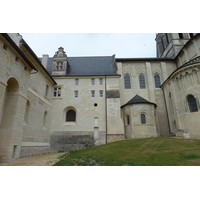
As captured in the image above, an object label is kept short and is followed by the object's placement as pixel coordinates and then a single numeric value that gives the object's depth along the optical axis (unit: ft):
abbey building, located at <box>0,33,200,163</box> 35.42
